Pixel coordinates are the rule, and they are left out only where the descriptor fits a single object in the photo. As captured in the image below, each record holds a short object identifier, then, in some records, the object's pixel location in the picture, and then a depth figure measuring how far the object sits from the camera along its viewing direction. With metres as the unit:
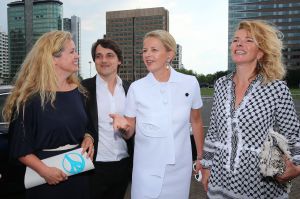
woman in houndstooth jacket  1.73
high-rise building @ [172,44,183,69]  89.72
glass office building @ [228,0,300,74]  88.82
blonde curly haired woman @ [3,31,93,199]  1.75
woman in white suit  1.90
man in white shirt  2.40
